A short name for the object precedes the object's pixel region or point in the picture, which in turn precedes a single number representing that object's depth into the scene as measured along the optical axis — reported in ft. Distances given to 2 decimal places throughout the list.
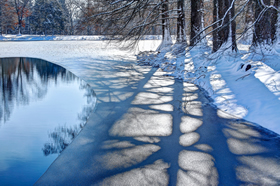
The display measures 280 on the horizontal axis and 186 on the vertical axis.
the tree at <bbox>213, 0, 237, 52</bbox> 39.89
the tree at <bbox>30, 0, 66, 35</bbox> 212.23
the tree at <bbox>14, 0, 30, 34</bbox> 206.38
